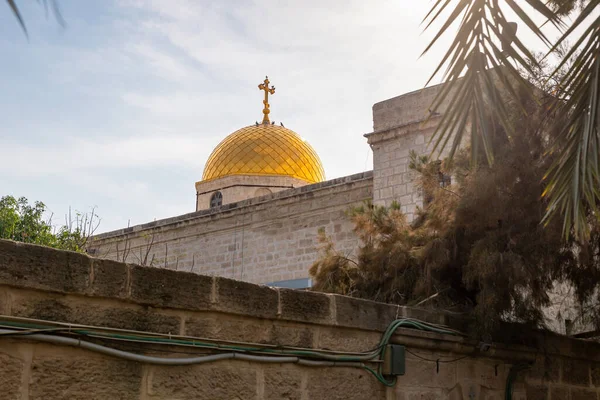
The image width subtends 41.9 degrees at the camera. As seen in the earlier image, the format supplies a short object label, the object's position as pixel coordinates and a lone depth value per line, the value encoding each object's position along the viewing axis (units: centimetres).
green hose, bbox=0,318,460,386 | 298
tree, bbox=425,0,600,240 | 383
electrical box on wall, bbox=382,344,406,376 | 448
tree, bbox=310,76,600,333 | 561
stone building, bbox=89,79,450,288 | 1448
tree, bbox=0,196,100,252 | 1128
